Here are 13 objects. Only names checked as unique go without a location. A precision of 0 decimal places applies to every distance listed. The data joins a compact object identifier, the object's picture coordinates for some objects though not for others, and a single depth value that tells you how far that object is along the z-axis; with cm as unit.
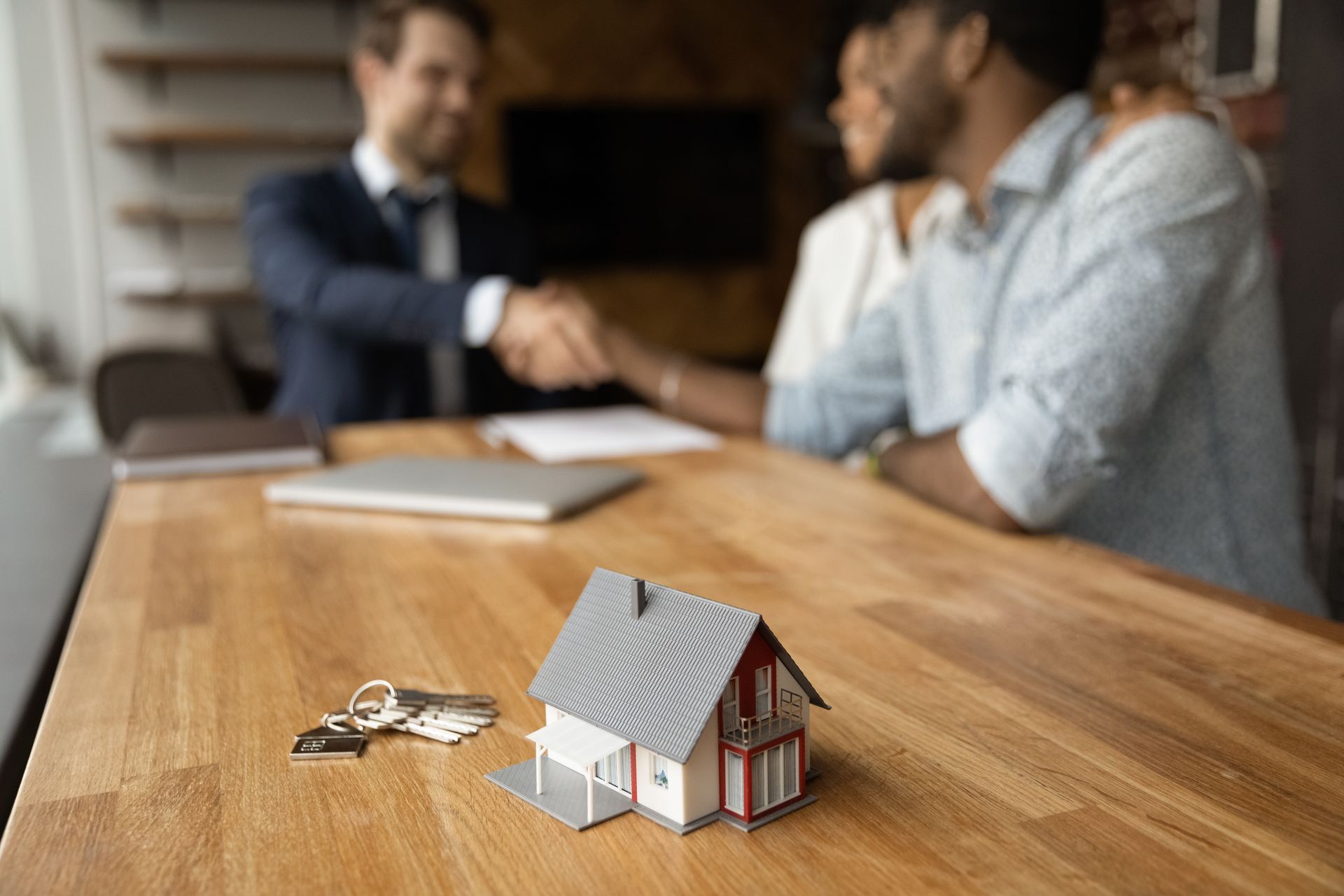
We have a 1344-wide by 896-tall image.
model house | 48
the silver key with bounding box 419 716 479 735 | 61
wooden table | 47
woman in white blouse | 234
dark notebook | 142
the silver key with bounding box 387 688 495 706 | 64
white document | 151
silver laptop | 114
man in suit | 192
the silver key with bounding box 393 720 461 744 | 60
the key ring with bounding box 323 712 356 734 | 62
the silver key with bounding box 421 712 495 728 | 62
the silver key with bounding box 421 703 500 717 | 64
